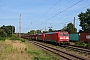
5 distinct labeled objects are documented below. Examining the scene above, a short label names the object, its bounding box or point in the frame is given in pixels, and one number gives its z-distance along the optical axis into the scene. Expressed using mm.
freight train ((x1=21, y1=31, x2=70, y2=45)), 35688
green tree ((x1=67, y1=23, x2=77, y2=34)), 81688
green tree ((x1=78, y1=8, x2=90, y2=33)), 79700
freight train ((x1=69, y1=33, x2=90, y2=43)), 43969
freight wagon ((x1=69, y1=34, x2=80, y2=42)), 50922
